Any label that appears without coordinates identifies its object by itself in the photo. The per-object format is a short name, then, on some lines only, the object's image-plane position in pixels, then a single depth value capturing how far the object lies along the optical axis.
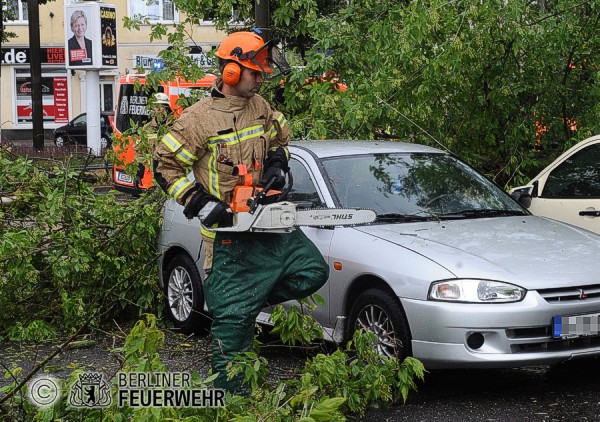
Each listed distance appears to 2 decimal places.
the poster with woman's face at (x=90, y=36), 25.62
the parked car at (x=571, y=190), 7.83
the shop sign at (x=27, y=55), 43.47
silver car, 5.84
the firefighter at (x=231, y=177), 5.30
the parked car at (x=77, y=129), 36.25
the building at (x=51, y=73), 43.31
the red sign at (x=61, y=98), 43.97
